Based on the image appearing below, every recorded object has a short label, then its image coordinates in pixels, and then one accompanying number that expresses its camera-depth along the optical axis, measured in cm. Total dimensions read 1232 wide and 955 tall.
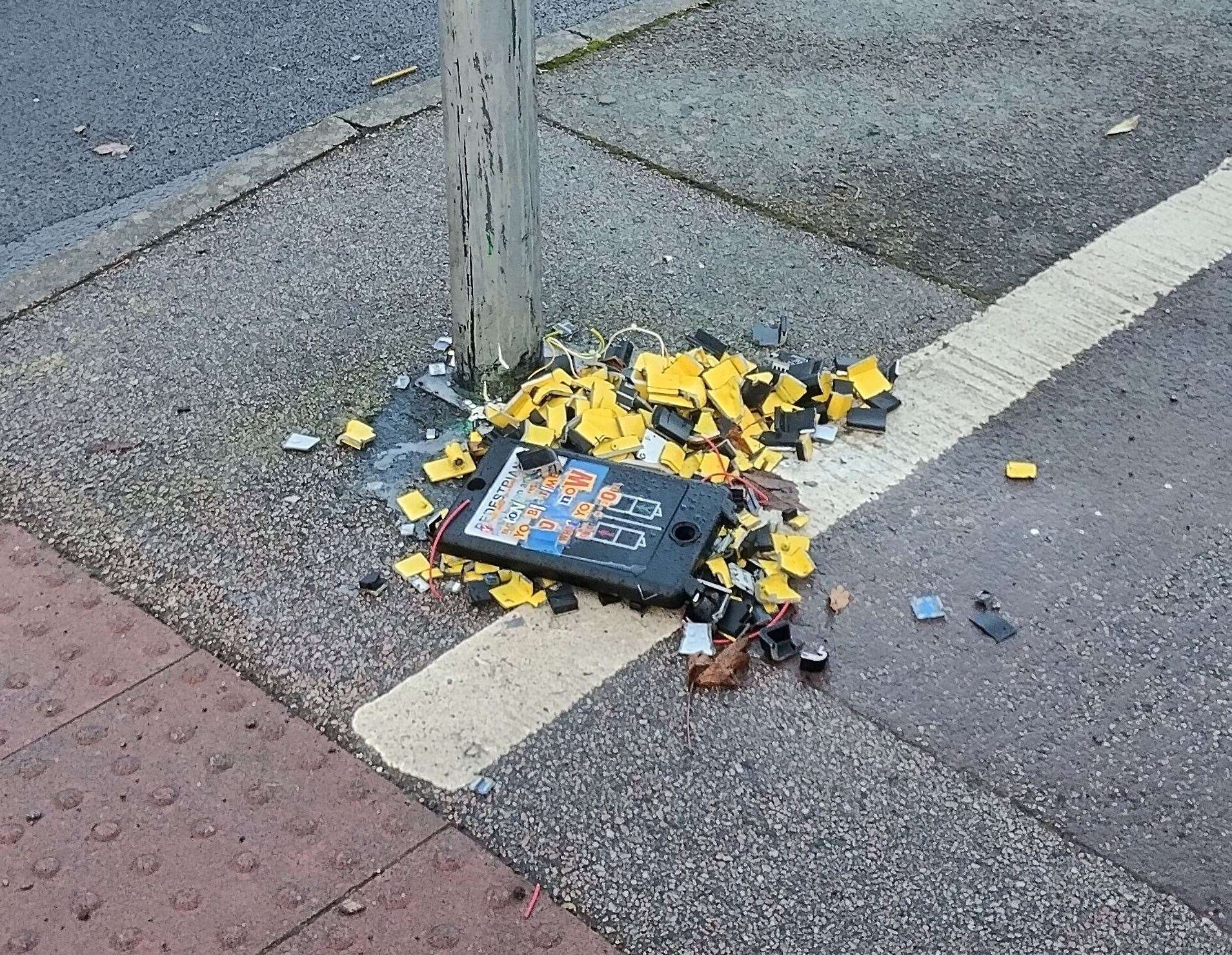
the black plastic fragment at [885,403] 362
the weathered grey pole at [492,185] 306
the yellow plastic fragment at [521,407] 349
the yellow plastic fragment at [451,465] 336
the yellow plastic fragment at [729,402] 352
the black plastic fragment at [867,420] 355
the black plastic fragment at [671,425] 343
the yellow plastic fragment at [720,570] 305
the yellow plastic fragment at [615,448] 338
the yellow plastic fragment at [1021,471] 342
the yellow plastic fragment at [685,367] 363
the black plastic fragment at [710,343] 378
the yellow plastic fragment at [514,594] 304
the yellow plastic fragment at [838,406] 358
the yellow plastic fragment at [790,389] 359
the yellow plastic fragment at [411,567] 311
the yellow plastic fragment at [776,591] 303
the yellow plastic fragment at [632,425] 343
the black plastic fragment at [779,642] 290
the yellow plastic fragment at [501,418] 347
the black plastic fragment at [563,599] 301
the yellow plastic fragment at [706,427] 345
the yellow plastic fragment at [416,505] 325
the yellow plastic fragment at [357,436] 345
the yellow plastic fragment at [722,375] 359
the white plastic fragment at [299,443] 346
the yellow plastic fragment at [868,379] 365
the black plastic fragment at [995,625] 297
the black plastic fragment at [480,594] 303
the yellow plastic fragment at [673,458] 337
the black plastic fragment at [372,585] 307
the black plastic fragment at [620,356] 370
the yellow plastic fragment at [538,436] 342
